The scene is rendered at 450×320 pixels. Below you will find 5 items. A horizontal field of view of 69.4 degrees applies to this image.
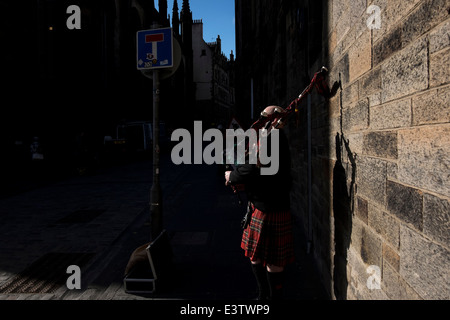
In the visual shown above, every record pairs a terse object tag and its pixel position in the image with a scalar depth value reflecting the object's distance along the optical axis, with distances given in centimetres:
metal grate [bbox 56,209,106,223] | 669
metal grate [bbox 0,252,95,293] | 375
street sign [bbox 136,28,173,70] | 411
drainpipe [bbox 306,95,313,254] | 444
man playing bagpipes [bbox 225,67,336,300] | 305
